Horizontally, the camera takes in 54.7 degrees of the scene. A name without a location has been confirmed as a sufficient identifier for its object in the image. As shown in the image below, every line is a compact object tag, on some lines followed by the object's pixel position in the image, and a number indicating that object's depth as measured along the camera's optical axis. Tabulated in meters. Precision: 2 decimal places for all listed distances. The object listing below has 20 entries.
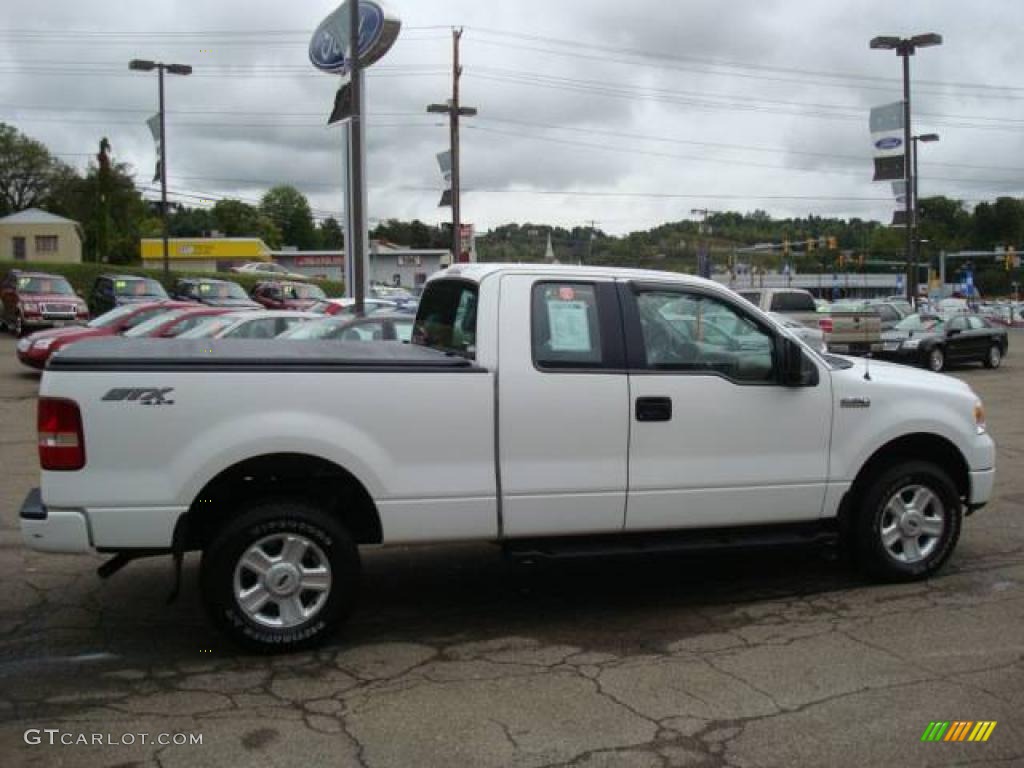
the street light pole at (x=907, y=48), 33.09
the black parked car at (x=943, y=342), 24.73
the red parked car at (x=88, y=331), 17.45
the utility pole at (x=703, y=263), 42.12
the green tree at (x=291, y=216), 157.50
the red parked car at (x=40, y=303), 25.92
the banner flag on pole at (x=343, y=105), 18.13
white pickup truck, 4.74
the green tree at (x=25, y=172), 105.44
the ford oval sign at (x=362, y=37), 31.94
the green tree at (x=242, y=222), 137.38
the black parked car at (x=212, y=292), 31.11
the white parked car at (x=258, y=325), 14.70
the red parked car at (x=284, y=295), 36.78
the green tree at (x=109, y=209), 75.88
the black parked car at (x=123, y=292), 29.73
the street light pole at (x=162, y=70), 34.91
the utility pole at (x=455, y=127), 34.00
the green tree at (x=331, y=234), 159.12
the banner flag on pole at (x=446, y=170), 35.67
